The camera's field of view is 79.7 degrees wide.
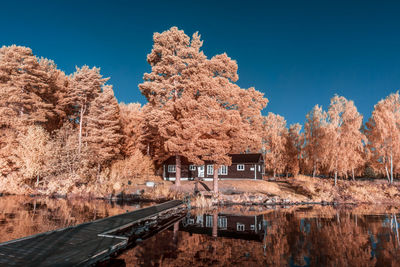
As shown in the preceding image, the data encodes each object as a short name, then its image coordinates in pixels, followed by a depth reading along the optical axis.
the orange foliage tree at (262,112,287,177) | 39.69
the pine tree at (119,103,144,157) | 39.80
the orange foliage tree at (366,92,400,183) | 29.86
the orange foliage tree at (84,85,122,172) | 30.88
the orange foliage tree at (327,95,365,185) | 26.91
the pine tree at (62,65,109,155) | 32.60
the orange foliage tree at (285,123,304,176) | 40.94
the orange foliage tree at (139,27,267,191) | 22.17
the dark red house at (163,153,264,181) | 36.50
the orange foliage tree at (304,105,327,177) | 37.65
